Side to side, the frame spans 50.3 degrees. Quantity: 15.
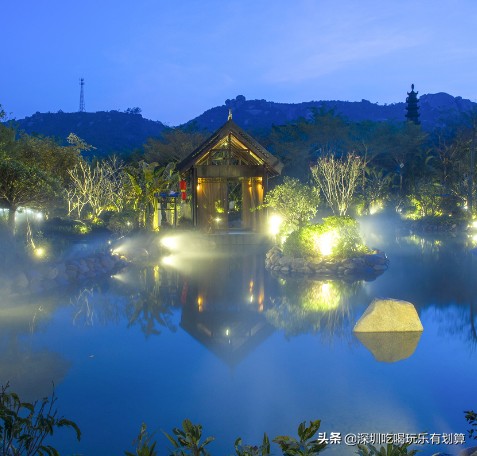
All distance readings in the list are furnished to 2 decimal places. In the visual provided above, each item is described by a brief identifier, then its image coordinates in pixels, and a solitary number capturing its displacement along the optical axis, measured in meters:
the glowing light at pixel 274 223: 24.15
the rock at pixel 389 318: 10.11
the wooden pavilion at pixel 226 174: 25.48
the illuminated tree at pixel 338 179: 24.77
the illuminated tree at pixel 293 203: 21.48
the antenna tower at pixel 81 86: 106.69
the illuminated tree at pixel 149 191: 25.17
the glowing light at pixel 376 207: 41.94
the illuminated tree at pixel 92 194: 28.97
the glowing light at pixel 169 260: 19.52
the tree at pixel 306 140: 43.53
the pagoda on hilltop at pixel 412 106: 65.88
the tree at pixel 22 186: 14.52
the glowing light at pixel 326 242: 18.45
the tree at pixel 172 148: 43.44
